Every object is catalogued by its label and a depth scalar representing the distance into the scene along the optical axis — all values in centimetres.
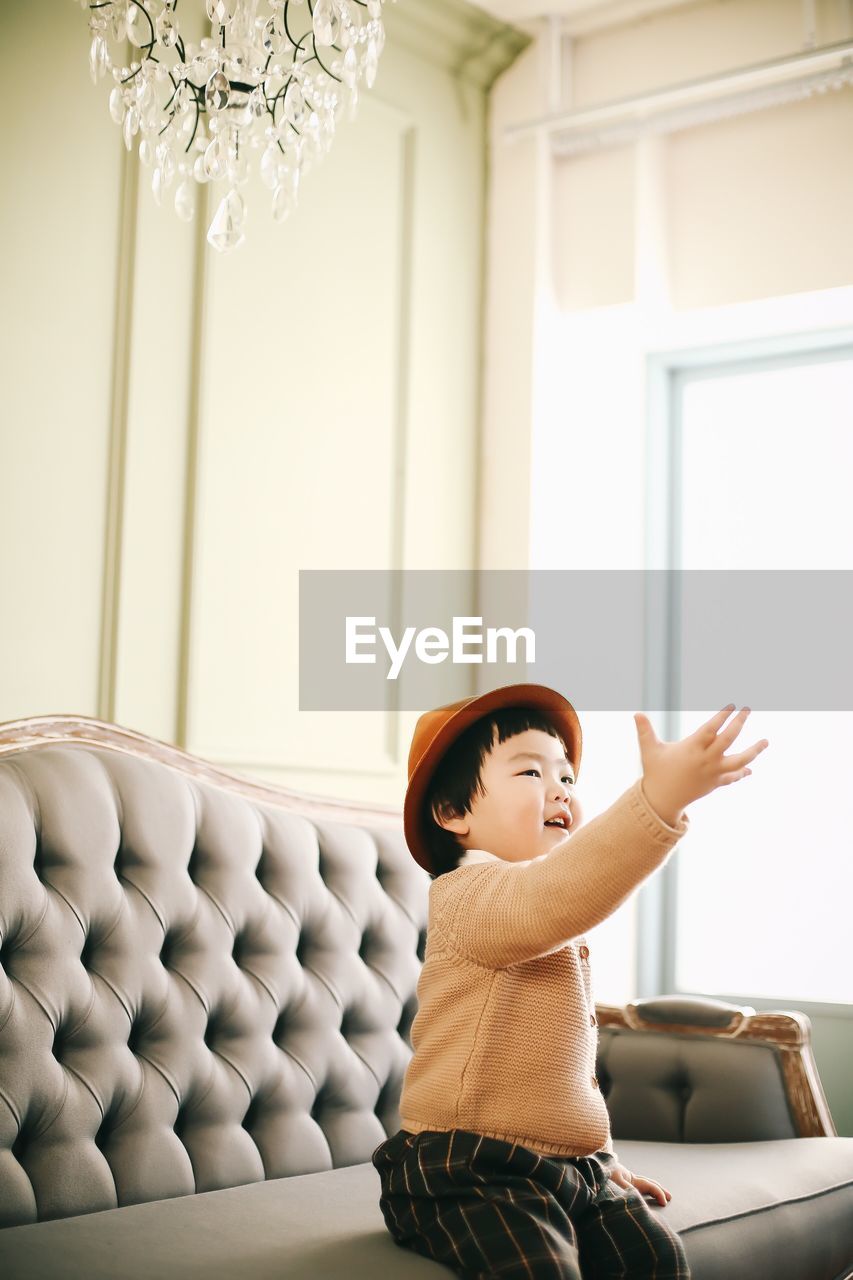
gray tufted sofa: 183
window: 378
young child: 150
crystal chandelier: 217
